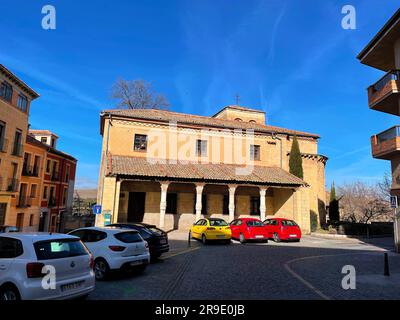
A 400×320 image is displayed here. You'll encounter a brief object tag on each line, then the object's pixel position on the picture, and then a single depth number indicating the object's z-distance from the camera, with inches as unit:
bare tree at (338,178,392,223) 2110.0
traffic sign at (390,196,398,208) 575.5
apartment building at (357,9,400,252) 583.8
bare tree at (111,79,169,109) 1533.0
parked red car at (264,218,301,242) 709.3
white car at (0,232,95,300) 195.6
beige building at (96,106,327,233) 866.1
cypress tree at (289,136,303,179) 1072.8
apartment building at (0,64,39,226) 992.9
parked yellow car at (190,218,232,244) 636.7
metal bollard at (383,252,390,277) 361.4
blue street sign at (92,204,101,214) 721.4
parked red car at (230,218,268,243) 670.5
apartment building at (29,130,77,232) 1405.0
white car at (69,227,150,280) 318.7
